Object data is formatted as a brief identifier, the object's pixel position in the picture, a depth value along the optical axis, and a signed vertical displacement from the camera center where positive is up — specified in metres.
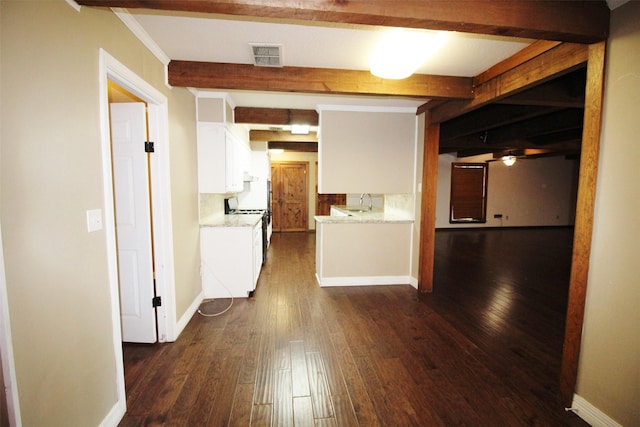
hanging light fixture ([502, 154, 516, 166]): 7.25 +0.90
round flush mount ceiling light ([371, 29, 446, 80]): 1.82 +0.97
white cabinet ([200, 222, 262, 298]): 3.32 -0.88
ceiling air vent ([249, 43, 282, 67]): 2.14 +1.11
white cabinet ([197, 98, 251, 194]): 3.22 +0.51
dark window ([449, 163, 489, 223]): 8.41 +0.00
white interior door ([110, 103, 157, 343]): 2.22 -0.28
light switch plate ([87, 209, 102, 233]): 1.43 -0.17
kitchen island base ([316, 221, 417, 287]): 3.80 -0.88
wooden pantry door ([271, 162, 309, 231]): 8.30 -0.17
